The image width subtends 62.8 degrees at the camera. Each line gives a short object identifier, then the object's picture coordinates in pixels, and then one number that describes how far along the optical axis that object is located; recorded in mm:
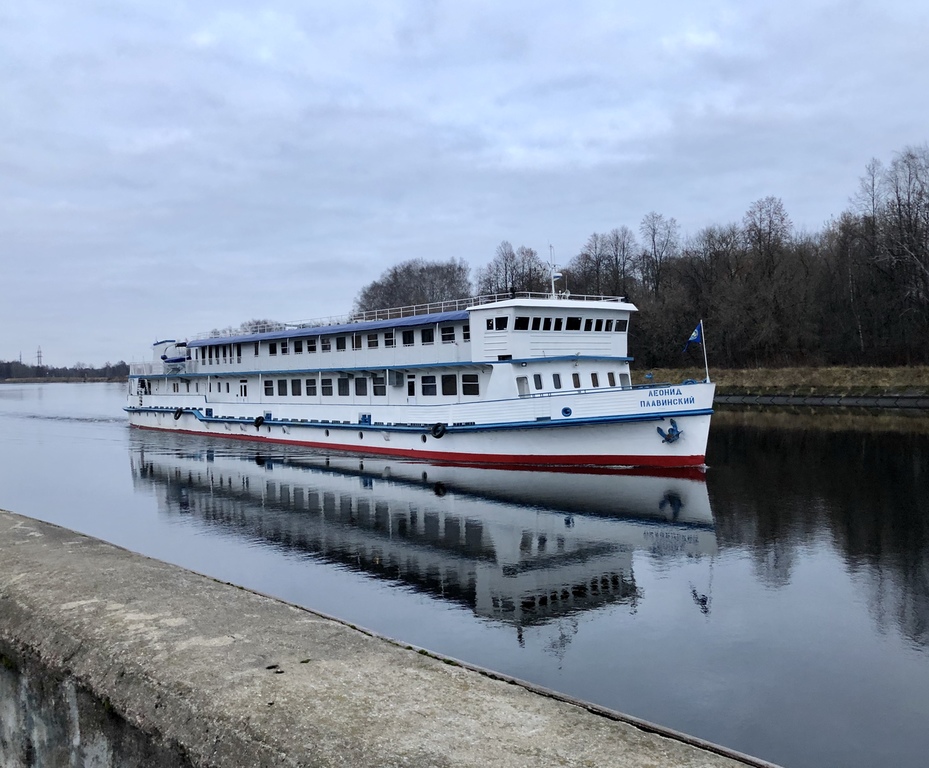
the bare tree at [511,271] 86000
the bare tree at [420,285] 101812
